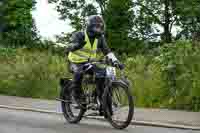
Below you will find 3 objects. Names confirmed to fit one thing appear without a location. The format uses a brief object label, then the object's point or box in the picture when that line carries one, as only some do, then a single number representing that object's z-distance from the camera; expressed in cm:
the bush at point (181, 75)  1261
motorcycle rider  1036
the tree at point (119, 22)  5400
